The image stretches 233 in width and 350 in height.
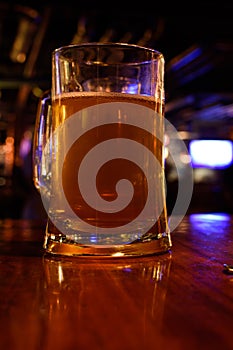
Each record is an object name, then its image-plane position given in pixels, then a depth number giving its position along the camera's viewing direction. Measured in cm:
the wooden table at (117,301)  31
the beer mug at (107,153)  64
